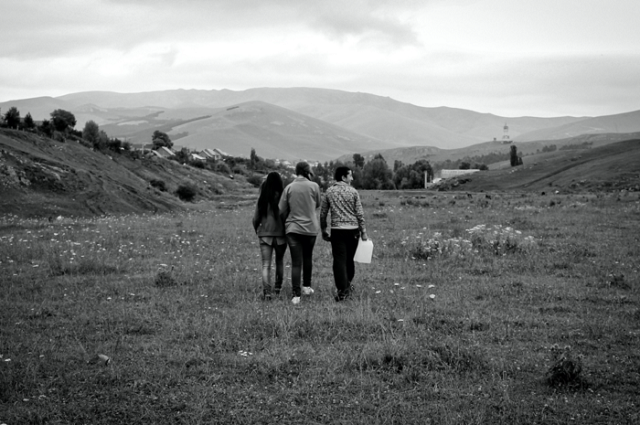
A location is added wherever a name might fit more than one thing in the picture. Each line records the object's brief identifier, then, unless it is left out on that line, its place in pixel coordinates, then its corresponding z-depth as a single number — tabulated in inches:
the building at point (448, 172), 5778.1
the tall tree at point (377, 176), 5509.4
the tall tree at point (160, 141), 5101.4
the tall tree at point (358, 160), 7313.0
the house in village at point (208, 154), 6124.0
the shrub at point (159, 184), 2391.4
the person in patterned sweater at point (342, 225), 478.6
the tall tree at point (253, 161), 5794.3
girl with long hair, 484.7
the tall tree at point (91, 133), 2446.1
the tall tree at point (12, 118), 1943.9
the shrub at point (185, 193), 2459.4
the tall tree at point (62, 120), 2300.7
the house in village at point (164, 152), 4329.2
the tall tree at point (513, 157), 5123.0
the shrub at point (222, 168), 4319.4
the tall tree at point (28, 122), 2053.4
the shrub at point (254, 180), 4380.2
